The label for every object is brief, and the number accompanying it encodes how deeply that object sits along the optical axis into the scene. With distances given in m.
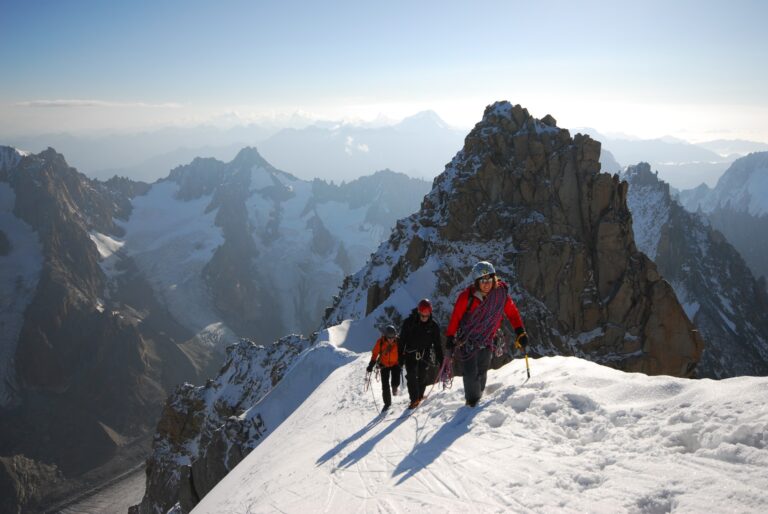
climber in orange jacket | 12.66
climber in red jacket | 9.84
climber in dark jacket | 11.62
